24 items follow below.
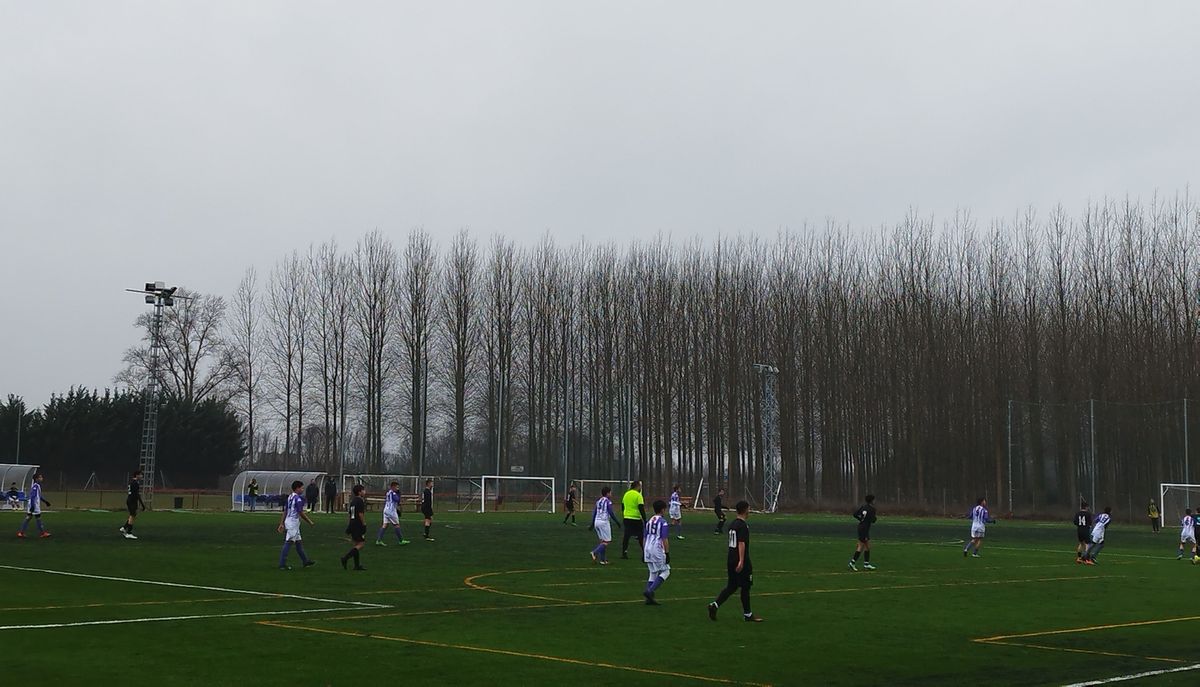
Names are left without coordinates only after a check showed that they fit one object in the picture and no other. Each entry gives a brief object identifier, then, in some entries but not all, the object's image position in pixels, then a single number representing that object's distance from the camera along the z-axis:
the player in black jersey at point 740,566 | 18.50
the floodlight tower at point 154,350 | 61.47
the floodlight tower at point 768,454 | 80.25
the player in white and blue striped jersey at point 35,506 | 35.94
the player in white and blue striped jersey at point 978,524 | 36.22
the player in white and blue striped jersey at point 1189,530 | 37.03
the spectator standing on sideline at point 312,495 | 62.50
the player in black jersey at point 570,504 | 55.50
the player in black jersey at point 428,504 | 39.78
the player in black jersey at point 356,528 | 26.80
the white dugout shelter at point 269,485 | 71.31
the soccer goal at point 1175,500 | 64.00
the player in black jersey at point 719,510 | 48.66
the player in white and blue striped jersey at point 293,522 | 26.91
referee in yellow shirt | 32.81
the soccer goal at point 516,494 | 75.69
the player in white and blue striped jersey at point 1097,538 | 34.62
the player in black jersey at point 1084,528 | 34.09
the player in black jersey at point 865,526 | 30.09
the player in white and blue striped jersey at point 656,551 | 20.88
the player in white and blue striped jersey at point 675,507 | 47.16
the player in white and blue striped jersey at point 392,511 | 38.09
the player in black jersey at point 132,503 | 37.28
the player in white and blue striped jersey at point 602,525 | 30.91
